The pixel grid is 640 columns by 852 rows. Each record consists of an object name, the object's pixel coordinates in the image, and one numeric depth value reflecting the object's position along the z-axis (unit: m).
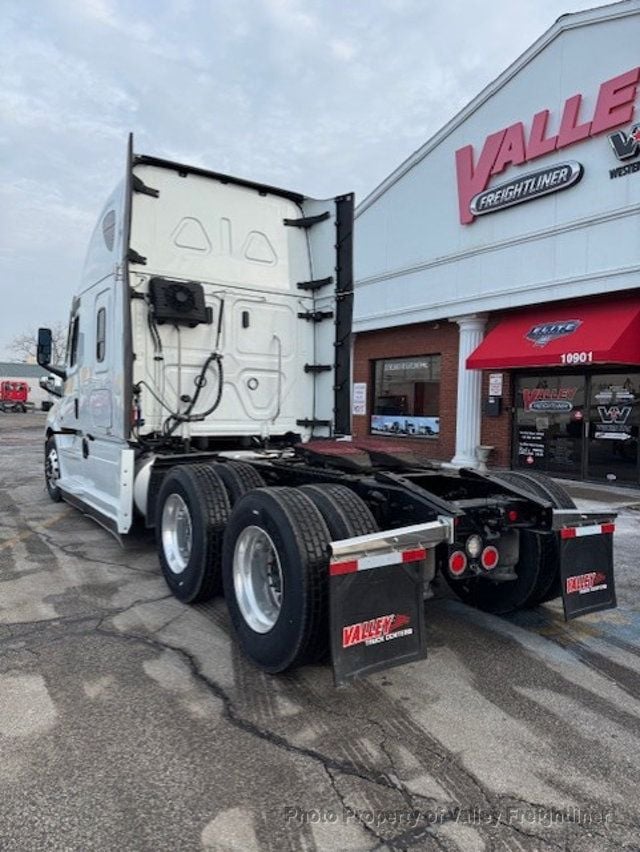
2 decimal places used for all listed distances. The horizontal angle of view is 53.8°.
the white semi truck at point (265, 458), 3.39
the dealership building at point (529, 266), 10.80
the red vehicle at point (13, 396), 52.38
